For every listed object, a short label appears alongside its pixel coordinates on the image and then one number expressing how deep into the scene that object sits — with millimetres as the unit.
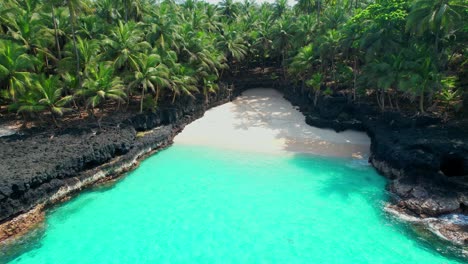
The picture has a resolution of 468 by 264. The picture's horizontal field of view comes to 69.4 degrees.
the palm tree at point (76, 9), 27359
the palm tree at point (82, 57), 30172
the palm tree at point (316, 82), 37875
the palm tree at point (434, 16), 25875
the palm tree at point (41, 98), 26375
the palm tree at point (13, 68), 26641
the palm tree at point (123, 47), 31406
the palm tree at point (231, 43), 45875
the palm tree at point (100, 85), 27859
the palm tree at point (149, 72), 30906
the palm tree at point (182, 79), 34169
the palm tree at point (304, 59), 39562
